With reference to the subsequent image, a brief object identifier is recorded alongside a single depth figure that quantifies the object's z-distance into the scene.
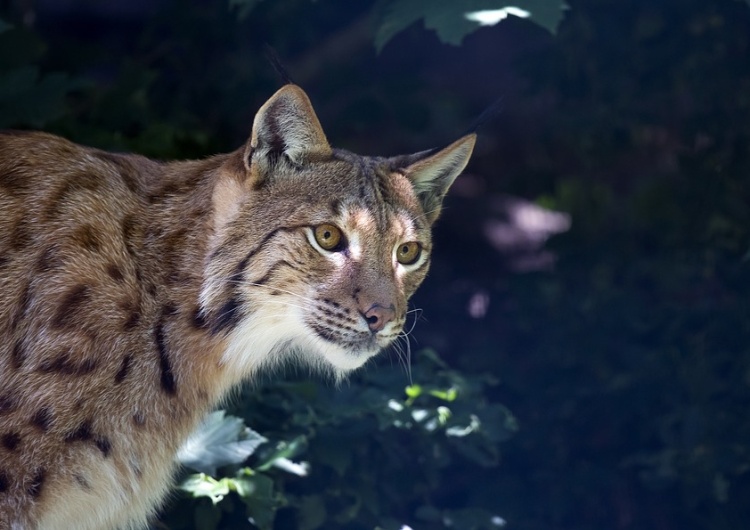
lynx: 7.09
